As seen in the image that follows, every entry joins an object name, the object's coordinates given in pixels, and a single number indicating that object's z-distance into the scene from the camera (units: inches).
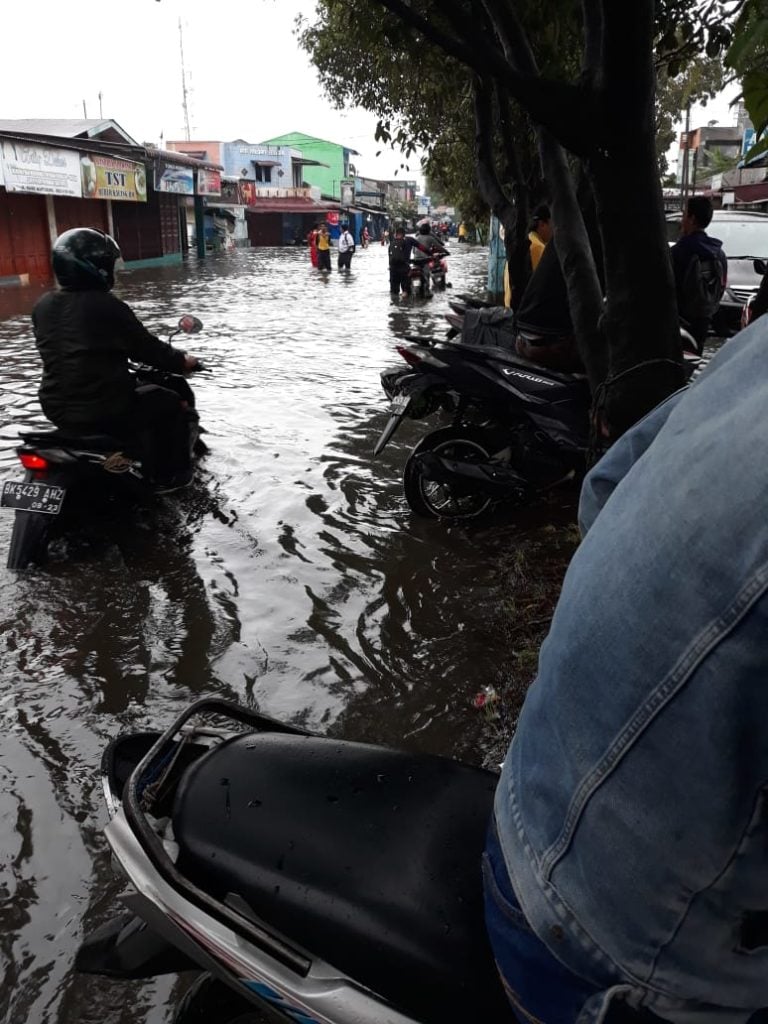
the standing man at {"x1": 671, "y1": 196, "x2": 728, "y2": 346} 287.6
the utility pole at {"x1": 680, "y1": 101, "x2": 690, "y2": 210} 1183.1
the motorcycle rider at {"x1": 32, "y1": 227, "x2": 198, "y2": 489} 181.5
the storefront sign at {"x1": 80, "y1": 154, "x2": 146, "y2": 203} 896.9
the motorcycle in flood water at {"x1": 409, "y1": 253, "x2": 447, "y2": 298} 706.2
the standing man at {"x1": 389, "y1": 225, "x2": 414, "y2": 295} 703.1
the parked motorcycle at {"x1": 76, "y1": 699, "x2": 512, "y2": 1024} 45.1
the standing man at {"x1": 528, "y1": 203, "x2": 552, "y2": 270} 325.7
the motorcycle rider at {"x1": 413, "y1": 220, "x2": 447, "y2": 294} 698.8
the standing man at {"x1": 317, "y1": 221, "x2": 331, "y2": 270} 1050.7
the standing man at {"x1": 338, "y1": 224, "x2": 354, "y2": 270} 1048.8
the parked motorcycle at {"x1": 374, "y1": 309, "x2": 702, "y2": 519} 194.9
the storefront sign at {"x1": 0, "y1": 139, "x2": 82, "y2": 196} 749.3
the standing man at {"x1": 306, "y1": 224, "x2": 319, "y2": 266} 1079.4
